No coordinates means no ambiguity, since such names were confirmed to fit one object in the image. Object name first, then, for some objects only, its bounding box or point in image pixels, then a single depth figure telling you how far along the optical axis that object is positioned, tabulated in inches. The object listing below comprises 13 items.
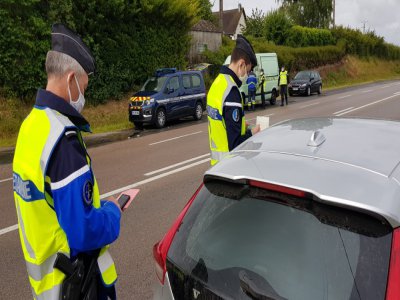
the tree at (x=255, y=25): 1693.4
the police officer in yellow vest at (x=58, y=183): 71.8
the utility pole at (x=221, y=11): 1107.9
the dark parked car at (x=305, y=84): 1028.5
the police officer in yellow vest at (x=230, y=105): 146.0
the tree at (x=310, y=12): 2134.6
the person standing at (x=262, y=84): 788.6
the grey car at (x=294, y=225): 57.7
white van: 802.2
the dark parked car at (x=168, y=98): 573.3
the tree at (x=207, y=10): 1822.3
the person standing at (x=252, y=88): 739.4
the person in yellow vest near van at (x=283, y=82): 826.8
